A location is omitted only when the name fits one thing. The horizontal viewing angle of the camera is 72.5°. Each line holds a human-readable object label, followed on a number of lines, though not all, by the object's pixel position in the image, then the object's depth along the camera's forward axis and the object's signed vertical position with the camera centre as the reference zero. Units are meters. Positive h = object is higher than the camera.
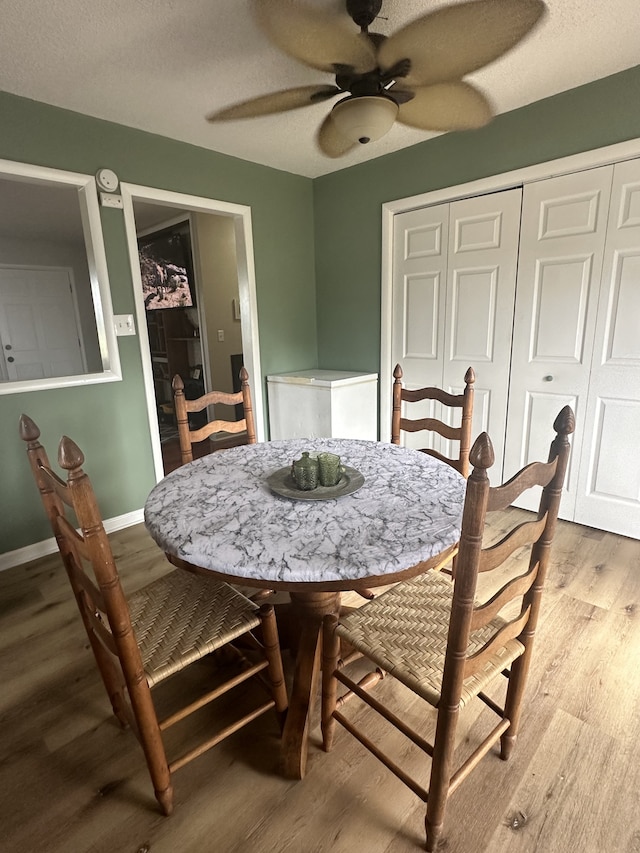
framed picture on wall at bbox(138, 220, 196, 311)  4.48 +0.68
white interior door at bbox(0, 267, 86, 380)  4.81 +0.16
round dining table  1.00 -0.50
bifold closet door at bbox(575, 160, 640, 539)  2.18 -0.34
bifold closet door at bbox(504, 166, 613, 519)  2.29 +0.10
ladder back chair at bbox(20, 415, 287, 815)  0.89 -0.78
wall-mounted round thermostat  2.36 +0.83
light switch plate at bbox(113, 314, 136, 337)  2.54 +0.06
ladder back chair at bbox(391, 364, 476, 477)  1.89 -0.41
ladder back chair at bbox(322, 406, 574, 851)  0.85 -0.77
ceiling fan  1.19 +0.82
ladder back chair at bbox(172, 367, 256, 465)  1.91 -0.37
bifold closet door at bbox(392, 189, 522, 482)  2.62 +0.19
